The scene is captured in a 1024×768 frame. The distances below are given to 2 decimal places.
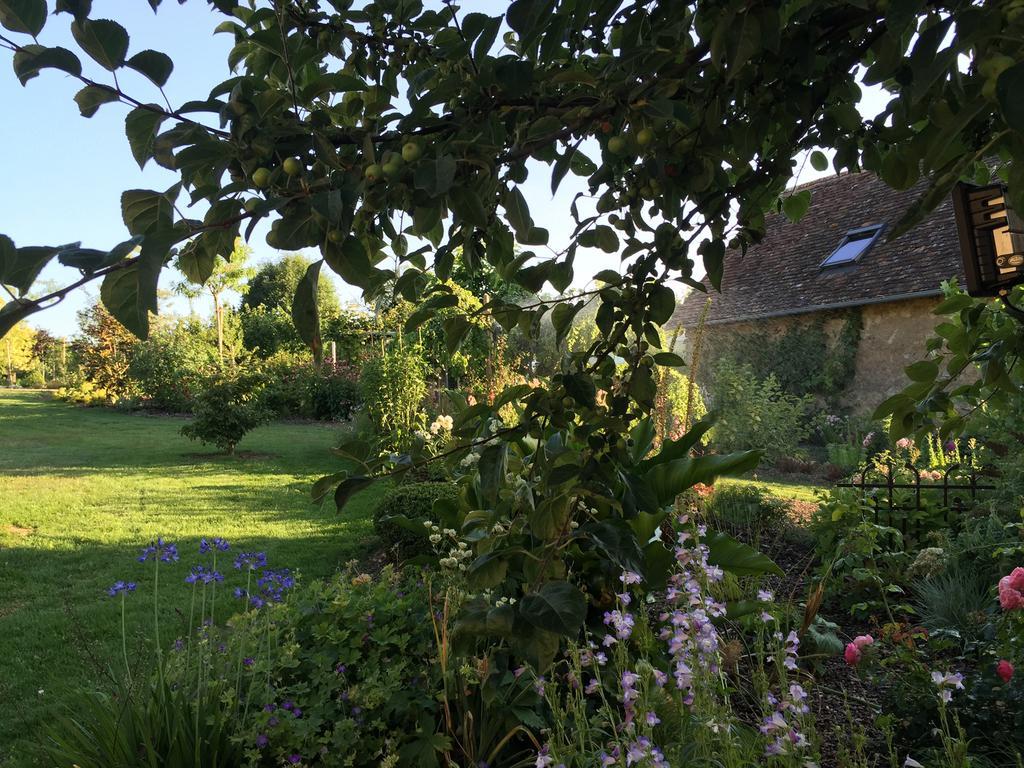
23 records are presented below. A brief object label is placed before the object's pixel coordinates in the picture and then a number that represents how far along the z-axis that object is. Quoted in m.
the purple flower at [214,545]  2.59
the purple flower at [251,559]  2.63
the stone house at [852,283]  11.10
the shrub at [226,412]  10.23
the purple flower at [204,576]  2.36
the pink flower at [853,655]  2.63
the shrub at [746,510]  5.38
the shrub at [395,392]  8.53
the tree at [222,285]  17.48
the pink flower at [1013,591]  2.53
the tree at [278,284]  27.75
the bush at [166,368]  16.86
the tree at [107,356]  18.44
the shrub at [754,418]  10.51
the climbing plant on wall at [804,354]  11.80
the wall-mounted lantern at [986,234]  2.12
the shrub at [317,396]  15.74
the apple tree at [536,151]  0.59
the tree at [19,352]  28.18
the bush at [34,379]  29.27
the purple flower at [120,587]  2.37
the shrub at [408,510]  4.70
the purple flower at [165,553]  2.55
